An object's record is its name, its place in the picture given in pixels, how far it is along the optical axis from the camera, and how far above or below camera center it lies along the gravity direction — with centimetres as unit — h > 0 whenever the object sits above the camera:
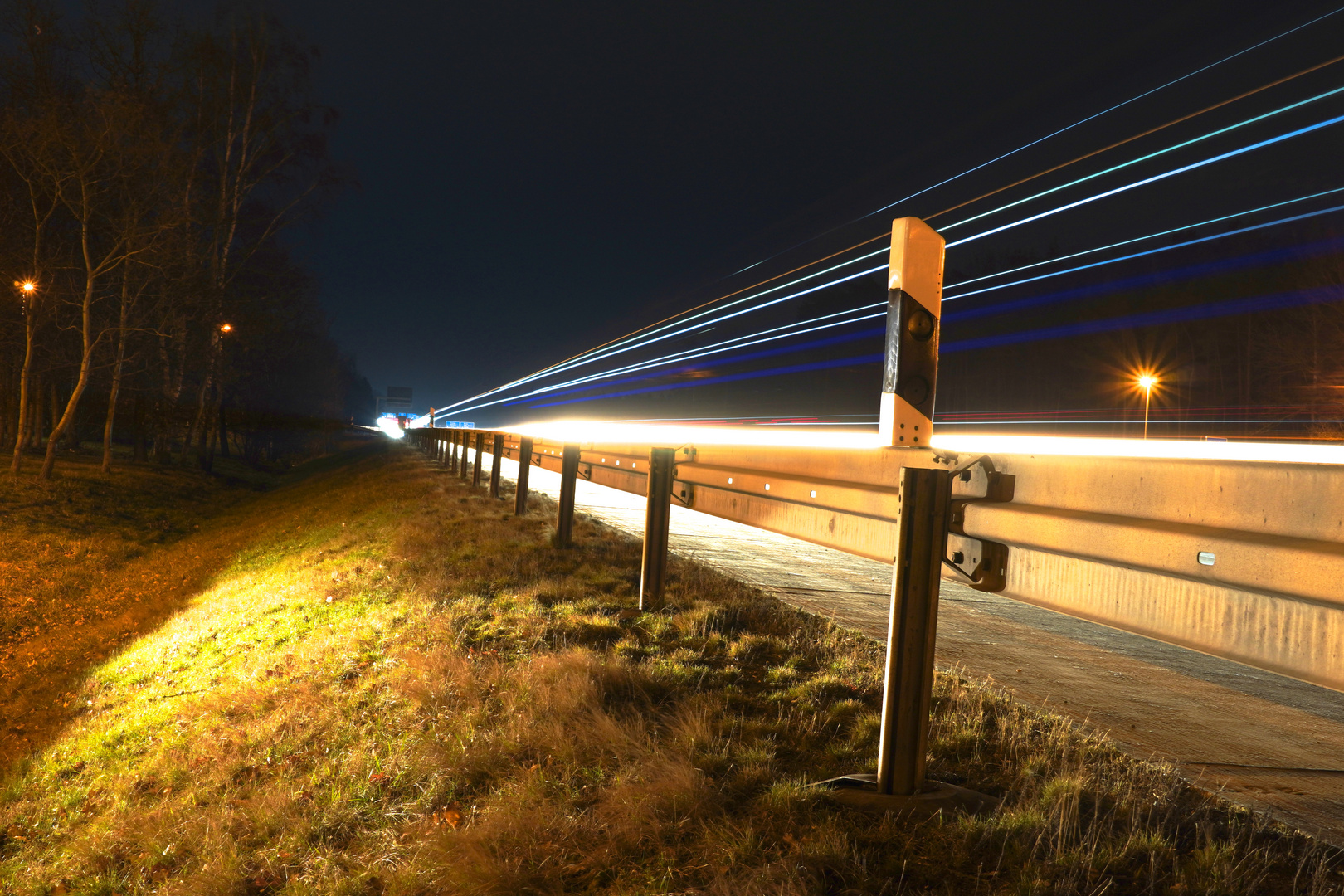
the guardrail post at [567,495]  789 -38
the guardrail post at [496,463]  1285 -23
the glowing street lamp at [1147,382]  3947 +580
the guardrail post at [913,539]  288 -19
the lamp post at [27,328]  1670 +164
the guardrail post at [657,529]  576 -47
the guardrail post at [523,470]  1028 -24
